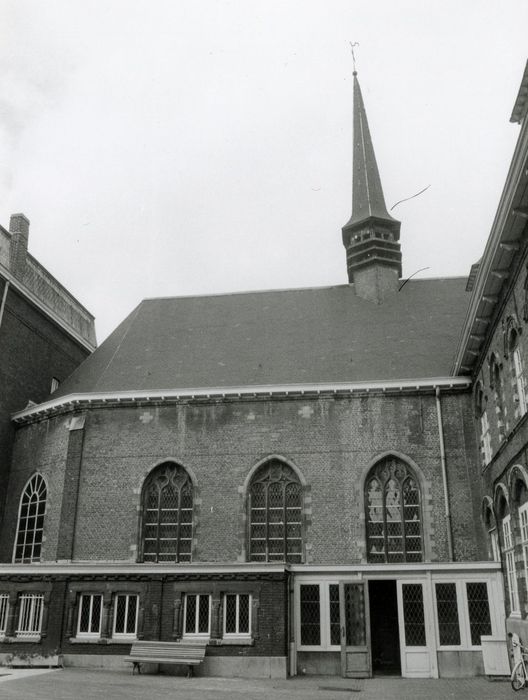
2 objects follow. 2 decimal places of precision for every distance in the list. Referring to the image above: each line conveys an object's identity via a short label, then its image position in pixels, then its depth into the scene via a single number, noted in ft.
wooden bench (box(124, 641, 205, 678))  53.01
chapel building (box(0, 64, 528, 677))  55.31
